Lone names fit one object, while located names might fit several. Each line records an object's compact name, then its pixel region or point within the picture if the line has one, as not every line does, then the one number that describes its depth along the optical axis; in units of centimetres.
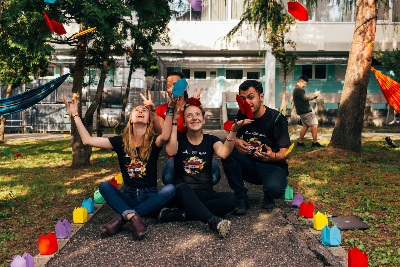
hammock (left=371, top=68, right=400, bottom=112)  666
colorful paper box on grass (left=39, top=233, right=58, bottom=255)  280
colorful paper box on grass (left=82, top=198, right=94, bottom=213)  397
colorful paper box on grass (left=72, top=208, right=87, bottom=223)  362
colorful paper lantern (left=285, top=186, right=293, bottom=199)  452
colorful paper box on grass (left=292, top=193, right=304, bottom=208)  410
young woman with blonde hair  339
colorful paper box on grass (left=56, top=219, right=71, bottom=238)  317
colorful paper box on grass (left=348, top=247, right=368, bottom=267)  235
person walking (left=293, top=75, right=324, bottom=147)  870
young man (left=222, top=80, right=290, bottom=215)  386
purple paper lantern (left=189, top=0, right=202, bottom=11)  643
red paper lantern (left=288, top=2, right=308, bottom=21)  621
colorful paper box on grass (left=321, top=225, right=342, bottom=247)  290
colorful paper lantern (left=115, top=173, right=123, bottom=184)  548
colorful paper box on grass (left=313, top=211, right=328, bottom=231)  328
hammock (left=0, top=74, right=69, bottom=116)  488
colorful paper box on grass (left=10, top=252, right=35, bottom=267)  242
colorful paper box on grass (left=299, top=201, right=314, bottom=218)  367
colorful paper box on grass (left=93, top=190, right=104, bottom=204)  438
